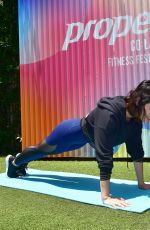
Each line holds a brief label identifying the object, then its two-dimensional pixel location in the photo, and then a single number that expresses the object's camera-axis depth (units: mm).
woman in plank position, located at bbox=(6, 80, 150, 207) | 2906
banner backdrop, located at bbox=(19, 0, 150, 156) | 5238
